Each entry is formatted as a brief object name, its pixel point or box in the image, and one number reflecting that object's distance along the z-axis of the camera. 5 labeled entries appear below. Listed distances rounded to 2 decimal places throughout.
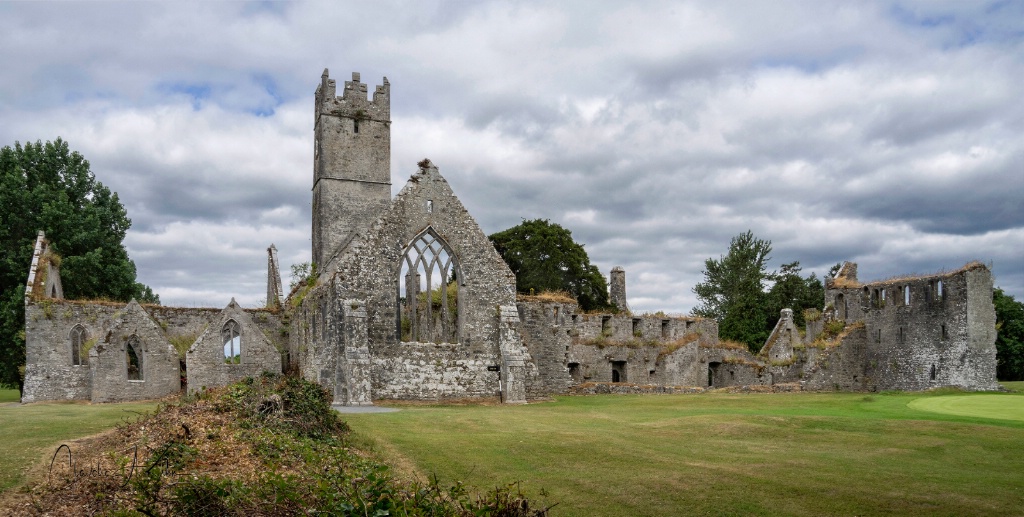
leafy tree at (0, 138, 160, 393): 34.78
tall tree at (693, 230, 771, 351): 62.94
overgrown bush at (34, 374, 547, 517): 7.85
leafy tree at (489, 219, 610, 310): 54.59
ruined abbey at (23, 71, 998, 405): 27.81
